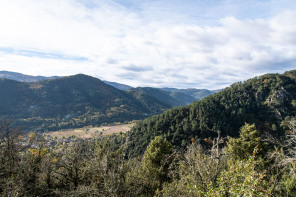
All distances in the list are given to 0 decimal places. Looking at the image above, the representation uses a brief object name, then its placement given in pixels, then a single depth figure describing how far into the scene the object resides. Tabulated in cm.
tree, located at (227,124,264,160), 2286
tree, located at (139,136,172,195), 2127
